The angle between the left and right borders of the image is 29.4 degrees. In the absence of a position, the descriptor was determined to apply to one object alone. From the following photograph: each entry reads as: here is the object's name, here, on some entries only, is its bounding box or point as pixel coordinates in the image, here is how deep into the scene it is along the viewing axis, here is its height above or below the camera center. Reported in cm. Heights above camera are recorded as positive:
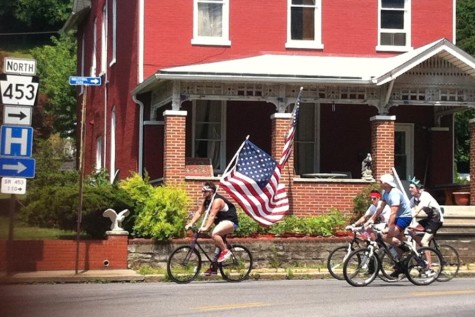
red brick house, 2303 +305
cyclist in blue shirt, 1614 -15
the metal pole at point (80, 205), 1667 -12
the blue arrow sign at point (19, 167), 1421 +50
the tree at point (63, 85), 4397 +568
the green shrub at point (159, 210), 1961 -21
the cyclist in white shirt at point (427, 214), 1822 -17
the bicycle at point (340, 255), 1700 -96
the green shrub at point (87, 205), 1989 -13
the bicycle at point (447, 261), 1772 -108
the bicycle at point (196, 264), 1650 -115
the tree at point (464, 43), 4569 +862
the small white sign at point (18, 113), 1253 +120
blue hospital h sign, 1229 +80
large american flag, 1967 +38
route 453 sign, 1304 +163
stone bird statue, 1902 -35
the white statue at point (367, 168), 2328 +97
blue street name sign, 1692 +222
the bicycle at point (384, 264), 1605 -106
